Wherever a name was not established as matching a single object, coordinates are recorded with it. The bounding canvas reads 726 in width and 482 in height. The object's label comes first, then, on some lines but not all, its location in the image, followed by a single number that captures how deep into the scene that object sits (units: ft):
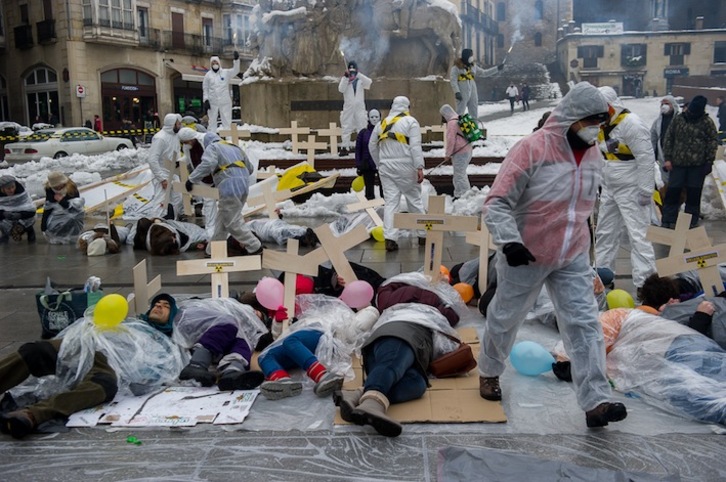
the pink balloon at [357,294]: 18.08
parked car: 74.23
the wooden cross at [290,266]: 17.02
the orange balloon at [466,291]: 20.62
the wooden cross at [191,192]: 27.45
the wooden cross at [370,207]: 31.36
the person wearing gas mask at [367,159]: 34.91
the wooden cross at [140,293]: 17.06
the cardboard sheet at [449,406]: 13.03
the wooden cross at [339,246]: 18.31
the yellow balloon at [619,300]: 18.26
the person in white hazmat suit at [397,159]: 28.81
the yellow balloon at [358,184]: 37.19
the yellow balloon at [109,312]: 14.85
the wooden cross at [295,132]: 47.53
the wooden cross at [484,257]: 20.39
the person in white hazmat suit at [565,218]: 12.56
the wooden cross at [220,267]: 18.35
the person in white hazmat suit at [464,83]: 45.67
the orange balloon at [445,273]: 20.62
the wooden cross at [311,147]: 44.01
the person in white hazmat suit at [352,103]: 48.44
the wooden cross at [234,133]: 44.89
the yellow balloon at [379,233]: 31.12
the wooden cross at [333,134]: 48.39
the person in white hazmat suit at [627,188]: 20.62
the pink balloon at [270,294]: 17.61
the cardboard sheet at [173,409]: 13.14
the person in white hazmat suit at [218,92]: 55.98
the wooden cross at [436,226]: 19.66
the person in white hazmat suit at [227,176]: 26.94
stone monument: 56.13
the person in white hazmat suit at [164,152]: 35.04
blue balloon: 15.08
